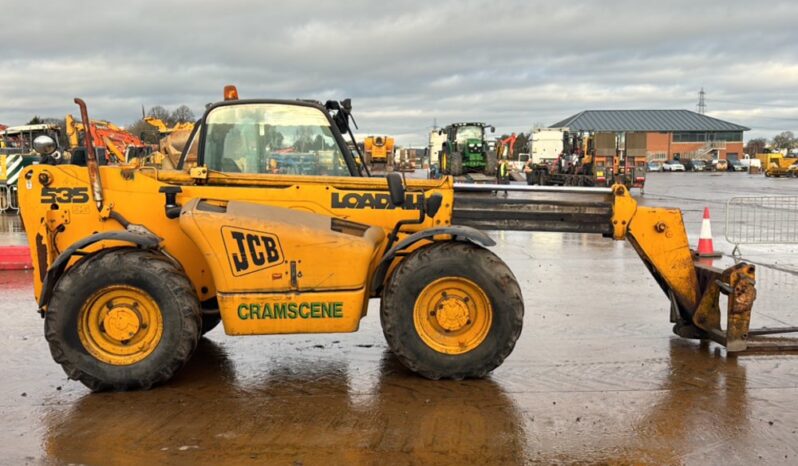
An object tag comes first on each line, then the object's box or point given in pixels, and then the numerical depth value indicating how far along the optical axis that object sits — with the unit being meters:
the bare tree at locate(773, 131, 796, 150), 107.79
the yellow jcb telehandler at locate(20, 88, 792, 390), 5.11
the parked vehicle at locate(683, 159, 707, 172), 79.25
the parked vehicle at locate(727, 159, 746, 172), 79.00
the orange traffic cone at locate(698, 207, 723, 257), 11.29
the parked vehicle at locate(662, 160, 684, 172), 78.69
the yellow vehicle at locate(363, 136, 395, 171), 44.16
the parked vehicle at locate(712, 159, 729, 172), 78.38
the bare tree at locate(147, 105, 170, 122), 57.34
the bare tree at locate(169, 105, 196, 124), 49.81
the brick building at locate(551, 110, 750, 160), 95.50
